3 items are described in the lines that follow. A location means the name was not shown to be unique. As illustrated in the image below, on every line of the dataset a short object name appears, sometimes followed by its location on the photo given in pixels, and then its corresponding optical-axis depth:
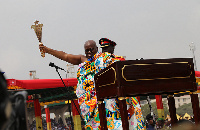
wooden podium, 5.83
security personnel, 8.83
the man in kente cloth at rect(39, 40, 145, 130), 8.59
